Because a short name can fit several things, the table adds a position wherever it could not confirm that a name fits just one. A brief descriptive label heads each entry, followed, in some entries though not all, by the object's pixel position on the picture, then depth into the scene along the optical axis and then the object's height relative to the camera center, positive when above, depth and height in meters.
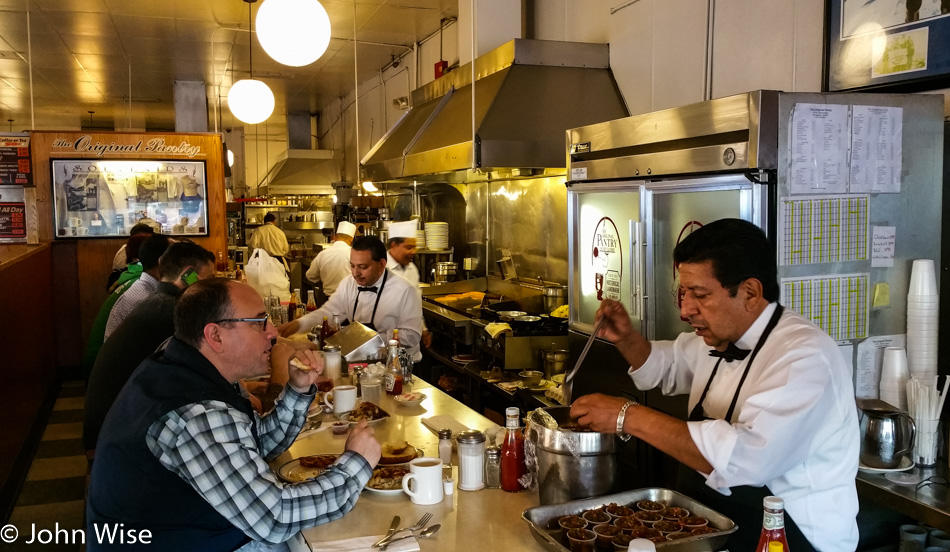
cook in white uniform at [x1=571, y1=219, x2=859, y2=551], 2.03 -0.54
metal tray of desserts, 1.88 -0.80
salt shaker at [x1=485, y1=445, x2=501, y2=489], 2.47 -0.81
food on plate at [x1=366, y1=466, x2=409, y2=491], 2.42 -0.83
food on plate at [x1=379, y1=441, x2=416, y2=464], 2.63 -0.81
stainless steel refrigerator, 2.95 +0.16
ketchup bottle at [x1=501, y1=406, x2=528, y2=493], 2.41 -0.75
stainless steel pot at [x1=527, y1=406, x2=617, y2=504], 2.17 -0.70
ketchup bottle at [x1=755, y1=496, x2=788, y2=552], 1.69 -0.67
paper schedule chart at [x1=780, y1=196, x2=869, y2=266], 2.98 -0.03
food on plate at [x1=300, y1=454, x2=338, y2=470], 2.62 -0.83
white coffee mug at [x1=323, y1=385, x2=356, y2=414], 3.35 -0.77
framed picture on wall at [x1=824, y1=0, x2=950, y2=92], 3.00 +0.76
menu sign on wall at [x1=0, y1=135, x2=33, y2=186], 8.38 +0.78
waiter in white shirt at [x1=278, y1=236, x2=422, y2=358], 5.23 -0.53
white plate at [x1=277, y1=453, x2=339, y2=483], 2.53 -0.84
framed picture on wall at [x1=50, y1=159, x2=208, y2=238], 8.79 +0.39
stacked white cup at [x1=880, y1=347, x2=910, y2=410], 3.01 -0.62
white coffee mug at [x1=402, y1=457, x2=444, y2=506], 2.30 -0.79
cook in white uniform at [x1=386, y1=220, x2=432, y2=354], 6.87 -0.28
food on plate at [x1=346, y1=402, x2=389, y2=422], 3.27 -0.82
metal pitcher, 2.68 -0.77
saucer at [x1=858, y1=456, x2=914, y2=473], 2.69 -0.88
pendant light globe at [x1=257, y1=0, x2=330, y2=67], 4.12 +1.11
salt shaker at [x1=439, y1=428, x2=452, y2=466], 2.62 -0.77
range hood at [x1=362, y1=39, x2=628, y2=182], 5.00 +0.83
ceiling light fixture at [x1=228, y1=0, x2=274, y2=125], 6.78 +1.17
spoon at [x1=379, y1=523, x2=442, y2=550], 2.08 -0.85
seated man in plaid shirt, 2.01 -0.64
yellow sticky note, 3.15 -0.31
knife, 2.05 -0.85
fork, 2.04 -0.85
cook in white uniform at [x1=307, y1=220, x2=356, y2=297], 8.62 -0.45
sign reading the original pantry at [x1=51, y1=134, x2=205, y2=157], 8.75 +0.98
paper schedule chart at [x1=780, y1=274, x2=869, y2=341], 3.03 -0.32
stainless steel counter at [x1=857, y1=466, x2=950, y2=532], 2.37 -0.91
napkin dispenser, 4.23 -0.67
